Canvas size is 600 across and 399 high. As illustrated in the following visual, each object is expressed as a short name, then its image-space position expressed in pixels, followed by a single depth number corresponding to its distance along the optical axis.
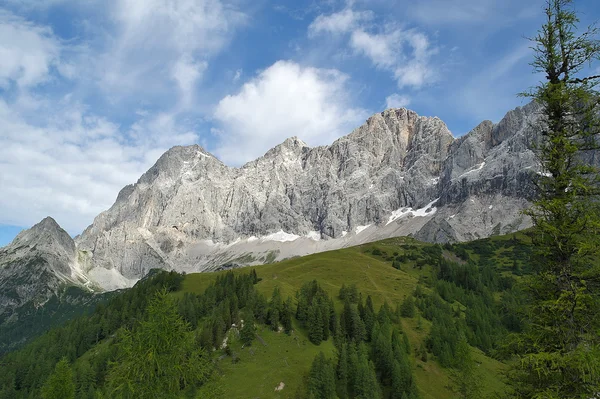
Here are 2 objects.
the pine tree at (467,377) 76.38
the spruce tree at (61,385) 68.19
